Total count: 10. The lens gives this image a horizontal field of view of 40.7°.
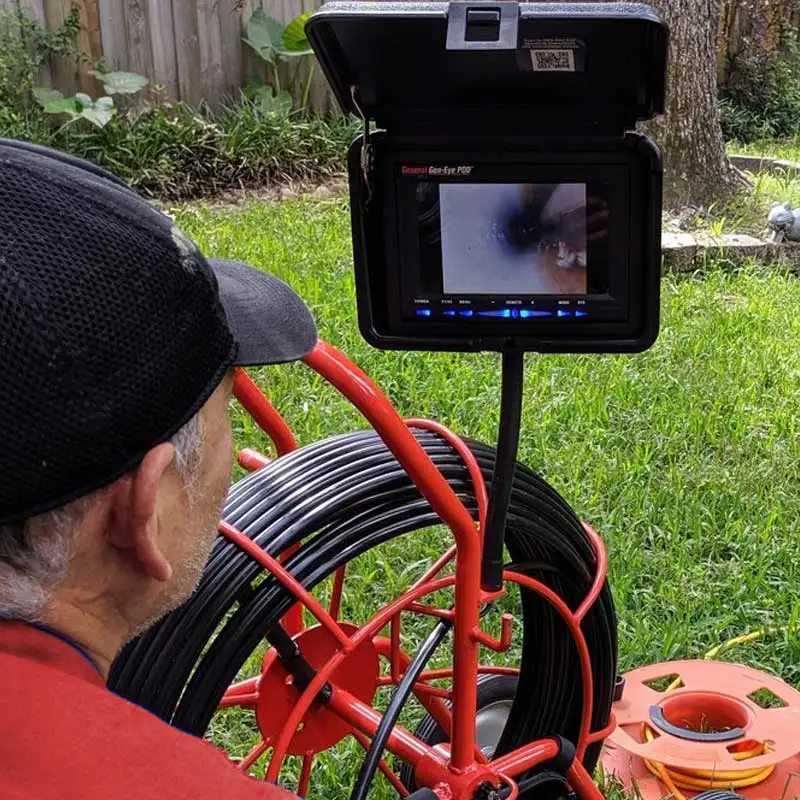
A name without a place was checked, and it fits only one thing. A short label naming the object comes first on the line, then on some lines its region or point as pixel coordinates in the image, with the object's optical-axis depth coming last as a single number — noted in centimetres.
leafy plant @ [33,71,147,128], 671
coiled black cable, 156
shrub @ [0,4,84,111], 675
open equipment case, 137
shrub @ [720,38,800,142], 1015
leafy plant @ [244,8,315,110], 748
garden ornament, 520
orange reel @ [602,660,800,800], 221
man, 81
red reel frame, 145
